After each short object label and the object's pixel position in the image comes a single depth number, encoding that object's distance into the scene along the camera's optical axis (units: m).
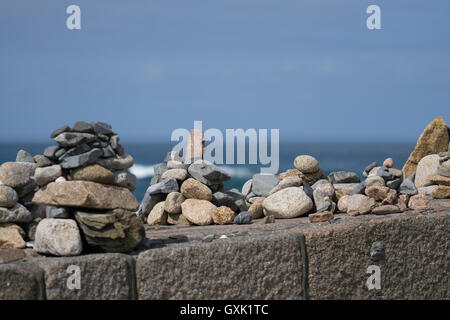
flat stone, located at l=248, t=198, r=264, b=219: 6.36
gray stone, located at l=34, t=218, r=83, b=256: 4.41
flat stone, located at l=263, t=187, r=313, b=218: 6.14
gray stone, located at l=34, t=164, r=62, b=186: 4.75
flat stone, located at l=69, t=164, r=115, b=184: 4.68
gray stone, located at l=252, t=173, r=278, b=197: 7.16
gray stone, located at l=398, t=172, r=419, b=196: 6.74
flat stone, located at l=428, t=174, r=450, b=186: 7.00
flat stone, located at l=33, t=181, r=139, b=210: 4.45
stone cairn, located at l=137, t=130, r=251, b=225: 6.09
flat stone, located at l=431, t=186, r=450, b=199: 6.83
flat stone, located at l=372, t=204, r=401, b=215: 5.93
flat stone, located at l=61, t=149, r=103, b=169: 4.70
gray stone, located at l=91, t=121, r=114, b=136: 4.91
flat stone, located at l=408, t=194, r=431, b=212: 6.20
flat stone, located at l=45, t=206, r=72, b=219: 4.46
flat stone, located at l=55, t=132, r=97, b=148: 4.75
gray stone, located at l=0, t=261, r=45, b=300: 4.13
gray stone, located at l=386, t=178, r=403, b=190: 6.84
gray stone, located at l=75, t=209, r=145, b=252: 4.42
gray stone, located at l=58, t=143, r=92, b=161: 4.78
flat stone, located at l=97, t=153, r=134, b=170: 4.86
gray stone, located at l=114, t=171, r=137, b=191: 4.82
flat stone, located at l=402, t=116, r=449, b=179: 7.92
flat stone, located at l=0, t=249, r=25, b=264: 4.38
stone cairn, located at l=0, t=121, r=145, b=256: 4.43
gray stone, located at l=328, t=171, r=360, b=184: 7.23
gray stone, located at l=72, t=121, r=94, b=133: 4.85
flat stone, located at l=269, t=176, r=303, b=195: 6.49
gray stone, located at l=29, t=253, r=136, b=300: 4.24
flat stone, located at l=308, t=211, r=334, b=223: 5.60
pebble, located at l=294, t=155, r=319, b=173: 7.01
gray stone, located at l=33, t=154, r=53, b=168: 4.87
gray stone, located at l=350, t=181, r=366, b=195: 6.58
